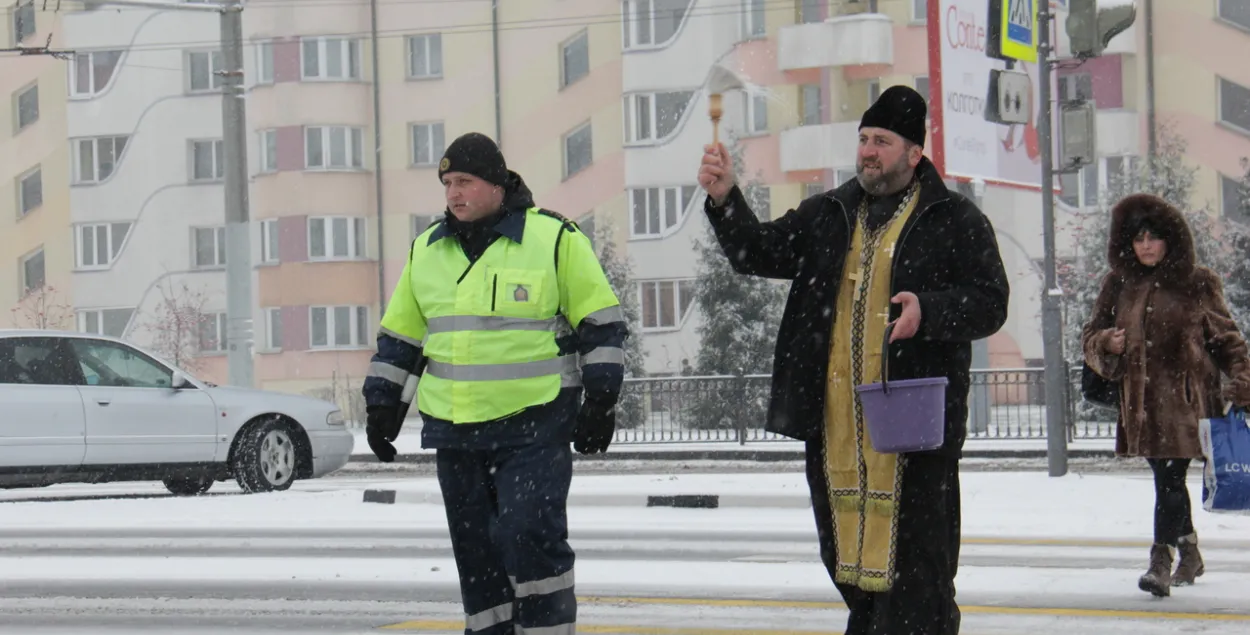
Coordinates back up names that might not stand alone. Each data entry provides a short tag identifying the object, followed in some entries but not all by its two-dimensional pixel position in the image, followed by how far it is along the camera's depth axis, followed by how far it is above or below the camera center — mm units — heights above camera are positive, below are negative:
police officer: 6016 -94
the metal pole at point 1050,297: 15398 +259
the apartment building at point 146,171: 49344 +4729
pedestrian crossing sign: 16750 +2658
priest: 5469 -10
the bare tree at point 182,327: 46344 +660
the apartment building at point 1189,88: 40219 +4948
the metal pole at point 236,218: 21938 +1515
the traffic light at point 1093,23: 14844 +2347
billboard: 23125 +2764
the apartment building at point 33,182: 51125 +4708
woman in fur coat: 8164 -106
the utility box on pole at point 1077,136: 15445 +1533
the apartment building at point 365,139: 46625 +5056
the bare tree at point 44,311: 49819 +1227
